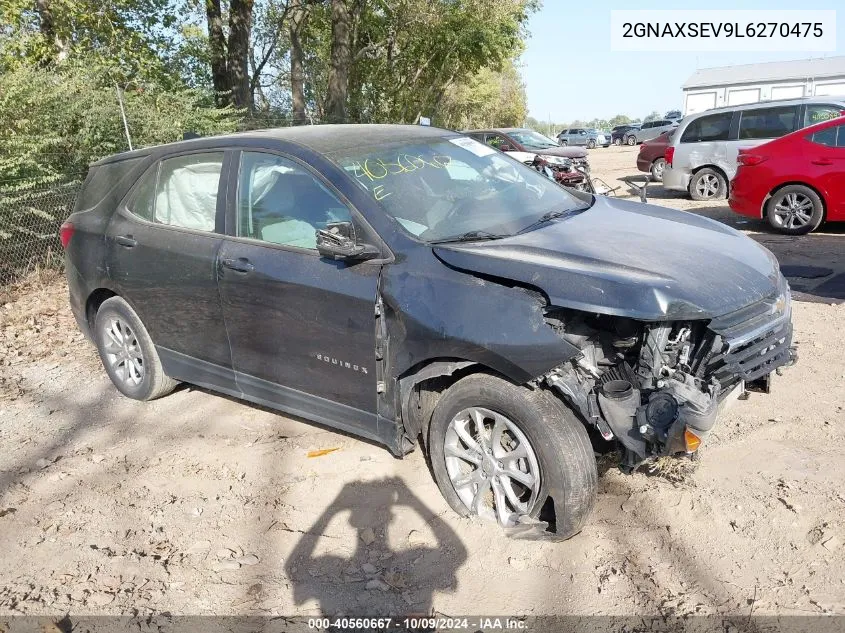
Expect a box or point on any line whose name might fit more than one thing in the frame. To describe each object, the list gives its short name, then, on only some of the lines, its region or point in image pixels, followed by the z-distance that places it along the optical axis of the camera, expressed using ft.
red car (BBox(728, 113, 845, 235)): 28.04
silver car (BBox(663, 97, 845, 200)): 37.04
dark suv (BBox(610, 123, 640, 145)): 153.49
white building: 151.94
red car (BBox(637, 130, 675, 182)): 52.80
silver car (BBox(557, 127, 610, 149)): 155.53
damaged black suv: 9.46
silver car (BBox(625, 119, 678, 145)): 117.17
